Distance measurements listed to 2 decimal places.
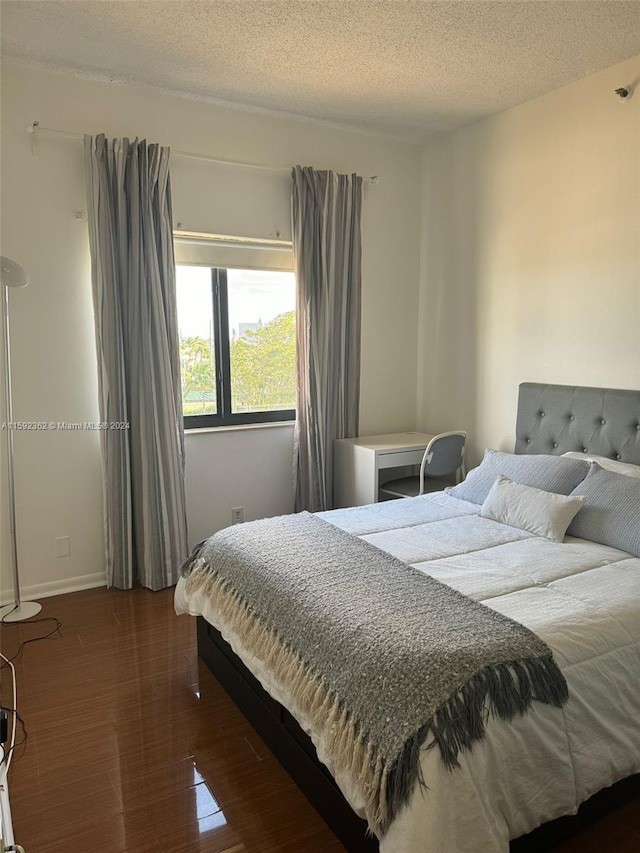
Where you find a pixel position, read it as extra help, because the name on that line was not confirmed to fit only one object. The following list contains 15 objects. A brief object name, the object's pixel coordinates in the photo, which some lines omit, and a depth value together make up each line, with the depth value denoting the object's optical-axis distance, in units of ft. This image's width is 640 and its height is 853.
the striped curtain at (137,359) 10.41
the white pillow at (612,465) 8.90
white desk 12.23
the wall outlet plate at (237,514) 12.71
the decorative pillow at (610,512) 7.72
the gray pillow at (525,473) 9.01
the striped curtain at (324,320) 12.36
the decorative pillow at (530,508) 8.17
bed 4.58
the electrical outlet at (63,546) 11.05
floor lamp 9.98
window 12.07
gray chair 11.96
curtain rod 9.96
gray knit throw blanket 4.68
